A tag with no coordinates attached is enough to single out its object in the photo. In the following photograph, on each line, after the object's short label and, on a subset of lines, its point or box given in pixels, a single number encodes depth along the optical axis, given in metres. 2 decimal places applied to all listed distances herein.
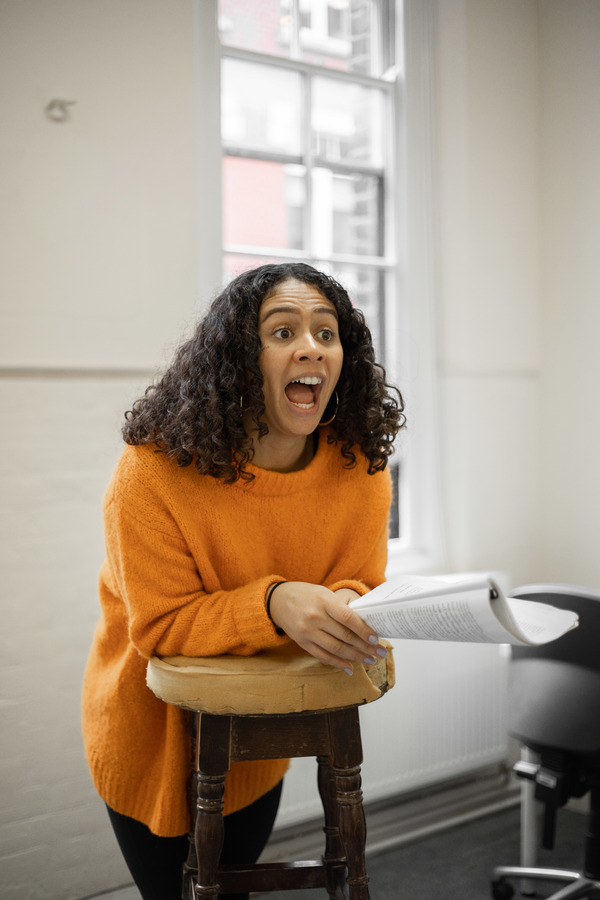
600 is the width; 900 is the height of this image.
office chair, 1.91
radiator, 2.40
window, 2.42
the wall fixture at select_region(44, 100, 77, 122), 1.91
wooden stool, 1.16
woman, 1.22
